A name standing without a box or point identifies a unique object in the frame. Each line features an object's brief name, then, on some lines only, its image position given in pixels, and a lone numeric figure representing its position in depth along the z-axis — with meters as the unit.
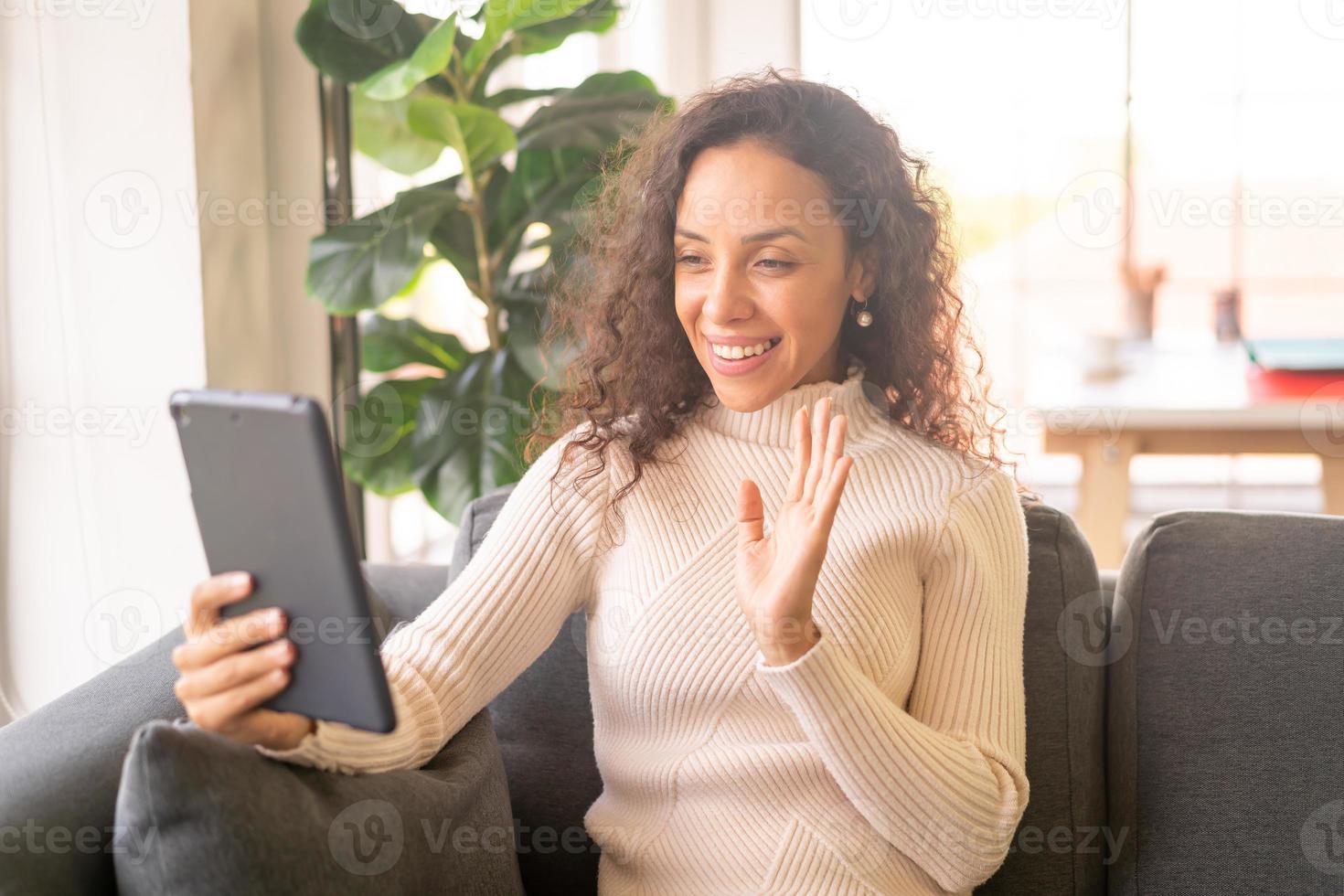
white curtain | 2.02
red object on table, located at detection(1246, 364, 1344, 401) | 3.07
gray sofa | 1.54
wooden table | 3.06
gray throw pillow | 0.99
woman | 1.30
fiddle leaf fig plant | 2.17
